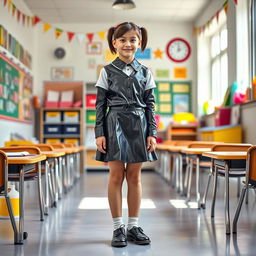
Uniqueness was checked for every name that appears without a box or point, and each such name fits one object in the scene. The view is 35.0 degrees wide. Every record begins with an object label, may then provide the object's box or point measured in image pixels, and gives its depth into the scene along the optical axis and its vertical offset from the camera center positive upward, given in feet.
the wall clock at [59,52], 28.55 +6.14
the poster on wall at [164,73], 29.25 +4.71
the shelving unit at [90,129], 28.02 +0.71
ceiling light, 22.33 +7.48
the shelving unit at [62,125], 27.27 +0.96
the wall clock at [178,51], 29.14 +6.31
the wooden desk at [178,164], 15.84 -1.11
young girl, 7.70 +0.30
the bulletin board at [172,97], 29.35 +3.02
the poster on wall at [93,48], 28.81 +6.48
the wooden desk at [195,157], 11.77 -0.58
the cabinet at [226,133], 18.64 +0.25
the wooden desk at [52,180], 11.46 -1.32
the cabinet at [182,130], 27.45 +0.60
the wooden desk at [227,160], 8.22 -0.47
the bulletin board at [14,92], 19.15 +2.55
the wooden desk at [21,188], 7.68 -0.95
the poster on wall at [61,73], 28.66 +4.69
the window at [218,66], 25.11 +4.75
